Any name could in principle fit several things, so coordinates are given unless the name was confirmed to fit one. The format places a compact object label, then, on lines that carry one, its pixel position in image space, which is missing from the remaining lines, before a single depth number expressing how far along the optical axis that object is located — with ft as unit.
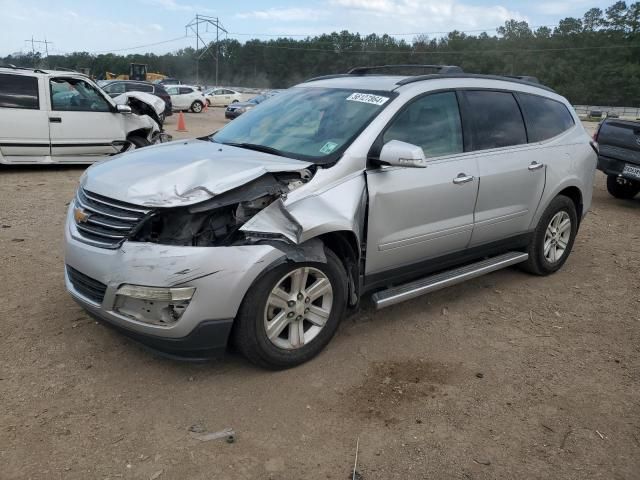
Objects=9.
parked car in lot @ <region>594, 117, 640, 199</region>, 26.68
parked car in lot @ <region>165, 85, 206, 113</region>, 99.25
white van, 28.91
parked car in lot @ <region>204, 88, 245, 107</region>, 130.31
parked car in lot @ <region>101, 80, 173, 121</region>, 75.25
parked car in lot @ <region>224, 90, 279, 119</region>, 82.66
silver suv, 9.57
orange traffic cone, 60.05
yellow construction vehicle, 159.22
